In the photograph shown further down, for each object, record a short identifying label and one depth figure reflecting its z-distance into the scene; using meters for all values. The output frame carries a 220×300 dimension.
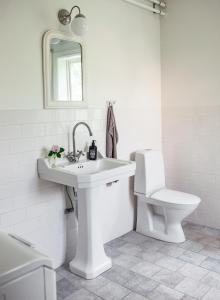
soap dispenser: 2.68
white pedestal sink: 2.26
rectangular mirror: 2.35
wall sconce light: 2.29
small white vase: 2.34
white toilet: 2.84
